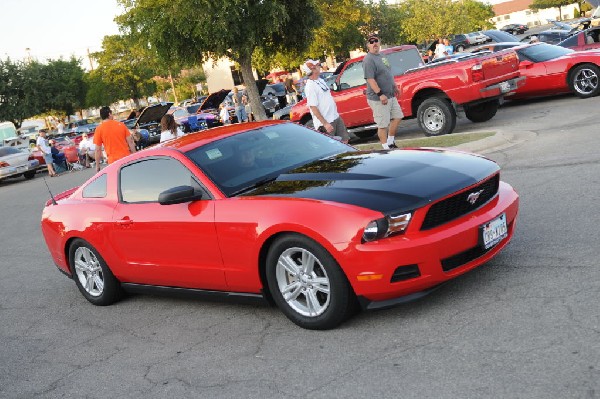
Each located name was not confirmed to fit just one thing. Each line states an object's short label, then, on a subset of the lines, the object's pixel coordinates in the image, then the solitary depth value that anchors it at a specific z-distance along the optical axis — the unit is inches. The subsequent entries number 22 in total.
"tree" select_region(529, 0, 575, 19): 4616.1
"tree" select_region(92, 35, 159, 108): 2972.4
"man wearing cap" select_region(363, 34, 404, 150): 450.3
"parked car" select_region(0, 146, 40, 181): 1109.7
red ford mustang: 184.7
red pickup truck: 548.4
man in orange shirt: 458.0
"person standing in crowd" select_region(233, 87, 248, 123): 1123.9
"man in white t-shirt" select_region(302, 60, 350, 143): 434.0
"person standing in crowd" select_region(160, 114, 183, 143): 443.5
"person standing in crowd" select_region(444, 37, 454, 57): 978.1
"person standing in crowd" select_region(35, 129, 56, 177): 1099.3
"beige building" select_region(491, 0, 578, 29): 6294.3
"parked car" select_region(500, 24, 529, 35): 3041.1
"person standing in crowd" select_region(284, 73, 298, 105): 1285.7
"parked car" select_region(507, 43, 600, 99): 617.9
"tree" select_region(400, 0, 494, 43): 2357.3
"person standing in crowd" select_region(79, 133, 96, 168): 1122.0
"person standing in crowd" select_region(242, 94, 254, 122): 1047.0
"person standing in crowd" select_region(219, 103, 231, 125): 1131.9
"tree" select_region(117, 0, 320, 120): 917.8
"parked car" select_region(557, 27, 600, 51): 730.8
